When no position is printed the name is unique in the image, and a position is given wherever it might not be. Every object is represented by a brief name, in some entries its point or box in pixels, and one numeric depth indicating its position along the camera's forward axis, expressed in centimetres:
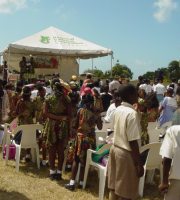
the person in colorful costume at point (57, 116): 477
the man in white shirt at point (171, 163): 252
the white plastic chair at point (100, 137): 490
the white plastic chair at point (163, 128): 554
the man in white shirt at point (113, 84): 1024
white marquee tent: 1163
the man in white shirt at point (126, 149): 288
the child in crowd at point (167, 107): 695
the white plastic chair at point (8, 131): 563
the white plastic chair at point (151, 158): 424
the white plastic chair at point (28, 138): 535
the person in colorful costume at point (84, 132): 440
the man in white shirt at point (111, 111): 535
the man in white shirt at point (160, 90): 979
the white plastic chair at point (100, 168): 410
